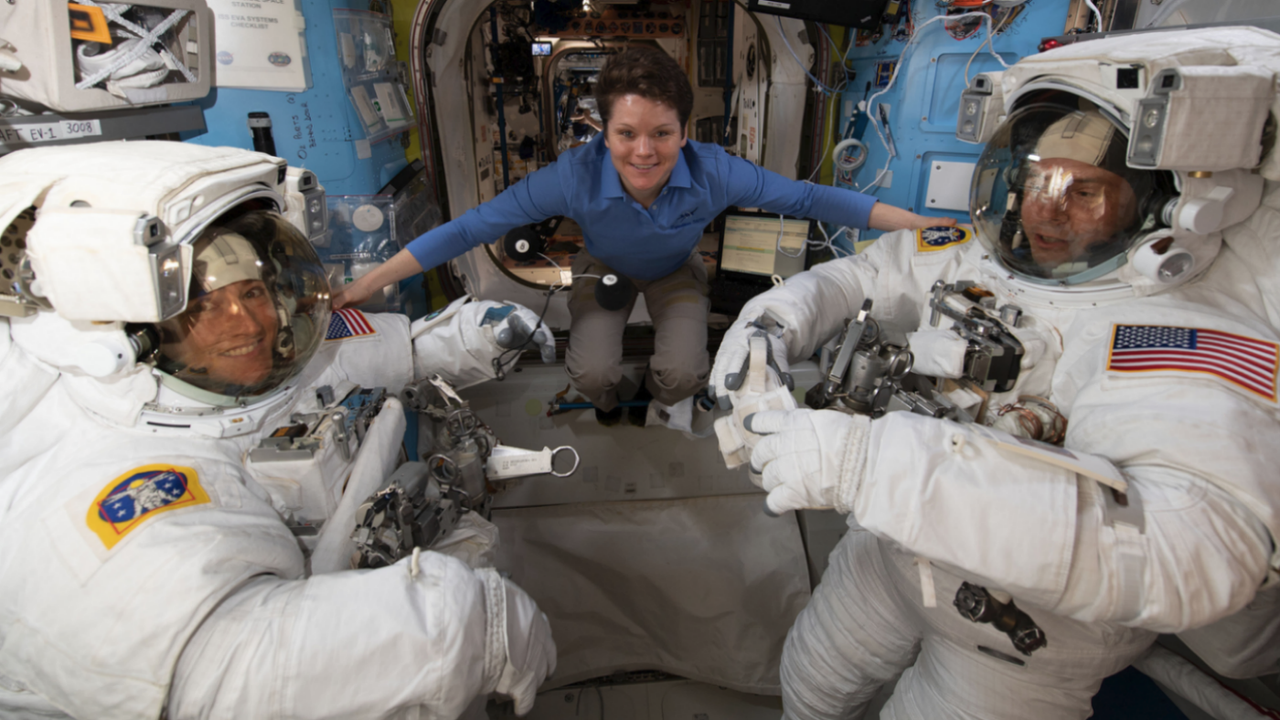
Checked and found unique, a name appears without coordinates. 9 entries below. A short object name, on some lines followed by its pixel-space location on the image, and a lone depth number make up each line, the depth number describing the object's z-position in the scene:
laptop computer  3.24
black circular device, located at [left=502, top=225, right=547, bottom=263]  2.06
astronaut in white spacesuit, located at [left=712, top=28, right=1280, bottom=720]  1.00
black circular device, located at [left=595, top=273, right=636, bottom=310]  2.37
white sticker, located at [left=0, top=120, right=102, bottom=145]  1.23
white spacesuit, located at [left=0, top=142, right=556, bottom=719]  0.98
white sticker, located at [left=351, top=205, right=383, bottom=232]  2.49
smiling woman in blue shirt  1.93
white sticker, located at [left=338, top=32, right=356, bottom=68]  2.32
